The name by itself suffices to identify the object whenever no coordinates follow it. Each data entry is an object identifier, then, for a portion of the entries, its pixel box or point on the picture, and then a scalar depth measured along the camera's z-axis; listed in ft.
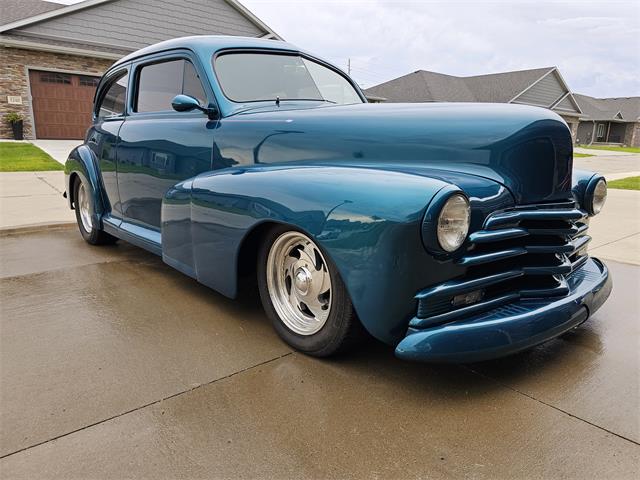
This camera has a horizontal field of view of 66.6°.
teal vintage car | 6.64
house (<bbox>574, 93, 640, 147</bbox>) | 150.41
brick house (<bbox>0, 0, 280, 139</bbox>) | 52.26
